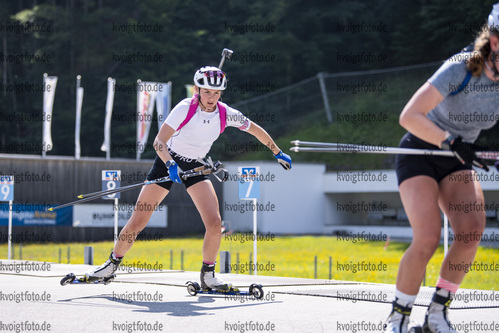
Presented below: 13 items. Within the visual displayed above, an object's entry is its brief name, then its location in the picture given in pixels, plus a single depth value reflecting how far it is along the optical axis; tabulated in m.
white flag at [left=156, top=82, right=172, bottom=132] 38.25
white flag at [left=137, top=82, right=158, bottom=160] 37.22
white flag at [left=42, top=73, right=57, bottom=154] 35.47
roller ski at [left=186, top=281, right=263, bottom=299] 8.74
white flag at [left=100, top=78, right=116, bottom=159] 37.30
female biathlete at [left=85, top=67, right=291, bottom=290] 8.66
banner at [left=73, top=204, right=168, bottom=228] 38.19
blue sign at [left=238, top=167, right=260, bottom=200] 15.25
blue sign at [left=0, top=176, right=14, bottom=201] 21.53
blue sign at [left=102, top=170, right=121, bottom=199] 17.62
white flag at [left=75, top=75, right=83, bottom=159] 37.69
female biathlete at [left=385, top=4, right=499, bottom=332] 5.25
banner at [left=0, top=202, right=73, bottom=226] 35.09
